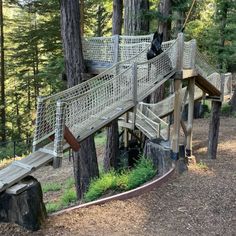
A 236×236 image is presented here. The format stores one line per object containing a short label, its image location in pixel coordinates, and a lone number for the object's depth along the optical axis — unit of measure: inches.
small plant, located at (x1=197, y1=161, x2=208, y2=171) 307.8
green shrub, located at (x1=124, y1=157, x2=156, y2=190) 252.1
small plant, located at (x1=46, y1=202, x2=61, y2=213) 283.7
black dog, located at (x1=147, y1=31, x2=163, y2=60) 277.1
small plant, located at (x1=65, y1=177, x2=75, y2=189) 413.4
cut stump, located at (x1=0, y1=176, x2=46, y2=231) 175.8
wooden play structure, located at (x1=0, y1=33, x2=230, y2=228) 197.0
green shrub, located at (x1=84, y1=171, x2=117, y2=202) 254.8
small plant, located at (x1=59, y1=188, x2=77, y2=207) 315.4
